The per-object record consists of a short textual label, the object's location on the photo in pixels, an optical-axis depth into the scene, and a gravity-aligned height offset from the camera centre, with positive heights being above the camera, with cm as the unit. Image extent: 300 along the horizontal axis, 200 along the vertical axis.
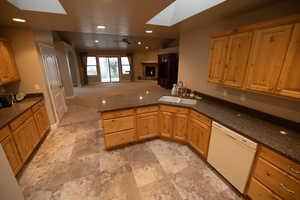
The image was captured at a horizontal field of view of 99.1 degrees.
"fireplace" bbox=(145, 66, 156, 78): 1161 -44
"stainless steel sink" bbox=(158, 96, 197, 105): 272 -73
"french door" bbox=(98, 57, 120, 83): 1077 -23
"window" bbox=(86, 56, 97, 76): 1029 +3
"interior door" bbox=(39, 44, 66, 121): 332 -33
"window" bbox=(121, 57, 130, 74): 1123 +10
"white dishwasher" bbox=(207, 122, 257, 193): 157 -119
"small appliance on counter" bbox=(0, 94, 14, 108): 251 -65
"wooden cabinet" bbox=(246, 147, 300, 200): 122 -114
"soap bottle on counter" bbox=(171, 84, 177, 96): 325 -62
